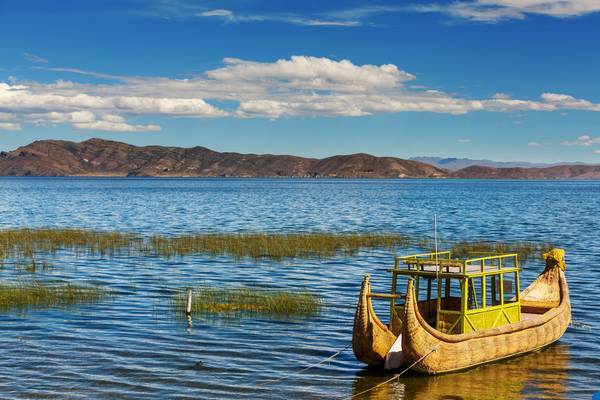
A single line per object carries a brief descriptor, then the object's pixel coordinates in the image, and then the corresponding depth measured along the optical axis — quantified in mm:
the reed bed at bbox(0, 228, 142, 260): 51188
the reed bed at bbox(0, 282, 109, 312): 31266
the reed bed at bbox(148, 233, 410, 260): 51266
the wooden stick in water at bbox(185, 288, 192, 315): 29819
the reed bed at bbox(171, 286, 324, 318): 30594
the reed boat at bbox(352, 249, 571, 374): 21344
